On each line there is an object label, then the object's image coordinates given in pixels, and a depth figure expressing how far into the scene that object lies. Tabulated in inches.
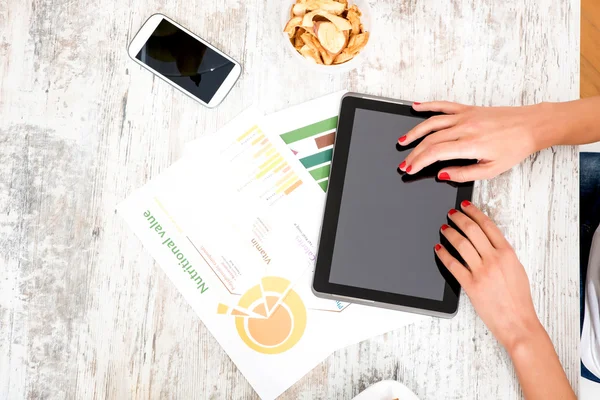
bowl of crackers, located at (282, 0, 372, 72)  25.6
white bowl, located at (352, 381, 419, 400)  25.8
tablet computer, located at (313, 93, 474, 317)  25.6
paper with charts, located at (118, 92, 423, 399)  26.6
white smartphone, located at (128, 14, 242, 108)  27.7
